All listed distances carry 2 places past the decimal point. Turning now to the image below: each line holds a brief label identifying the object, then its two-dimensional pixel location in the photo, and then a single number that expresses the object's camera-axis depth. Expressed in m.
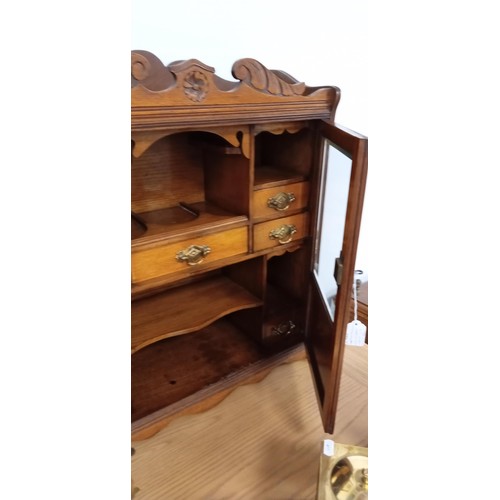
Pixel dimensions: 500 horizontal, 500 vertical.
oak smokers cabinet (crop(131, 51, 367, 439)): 0.82
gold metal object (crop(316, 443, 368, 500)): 0.69
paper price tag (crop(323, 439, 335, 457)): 0.75
